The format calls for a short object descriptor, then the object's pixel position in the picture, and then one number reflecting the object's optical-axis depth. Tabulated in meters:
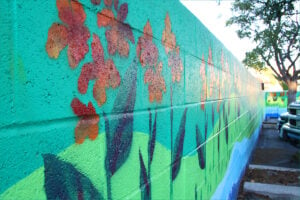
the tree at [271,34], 13.13
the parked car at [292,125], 8.37
